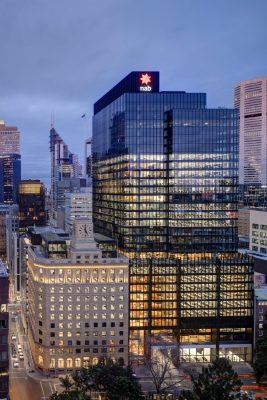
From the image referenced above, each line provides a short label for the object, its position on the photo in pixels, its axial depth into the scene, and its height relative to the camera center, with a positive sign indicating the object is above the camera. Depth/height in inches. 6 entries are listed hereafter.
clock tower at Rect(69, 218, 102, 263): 5428.2 -570.4
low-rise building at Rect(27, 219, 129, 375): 5290.4 -1165.1
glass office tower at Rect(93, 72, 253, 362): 5762.8 -162.1
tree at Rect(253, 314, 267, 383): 4722.0 -1454.3
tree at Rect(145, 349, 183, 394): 4611.2 -1629.9
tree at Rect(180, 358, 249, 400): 3491.6 -1252.6
